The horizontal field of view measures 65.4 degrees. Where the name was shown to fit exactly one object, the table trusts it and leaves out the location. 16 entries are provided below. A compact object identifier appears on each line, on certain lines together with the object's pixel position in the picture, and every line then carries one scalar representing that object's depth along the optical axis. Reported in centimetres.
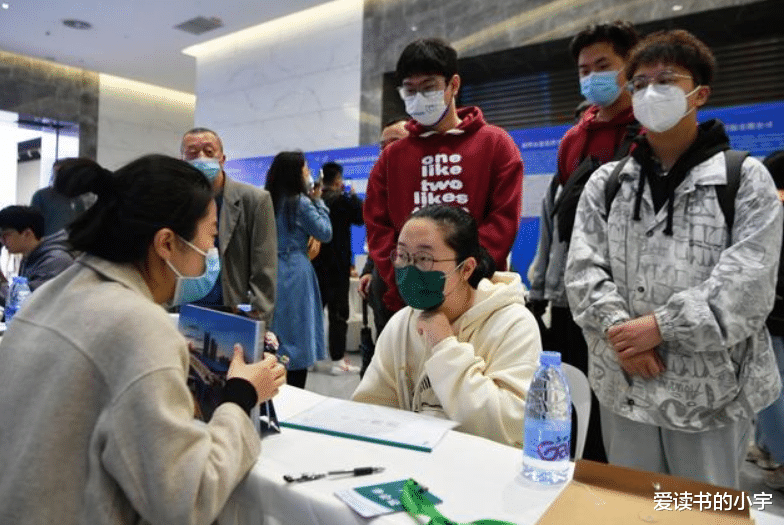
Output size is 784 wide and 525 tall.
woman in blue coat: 322
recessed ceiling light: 721
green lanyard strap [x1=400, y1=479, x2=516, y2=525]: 89
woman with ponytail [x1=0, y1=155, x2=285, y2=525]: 90
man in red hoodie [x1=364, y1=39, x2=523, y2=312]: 224
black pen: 103
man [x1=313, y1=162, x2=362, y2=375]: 466
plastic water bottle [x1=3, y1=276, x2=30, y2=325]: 258
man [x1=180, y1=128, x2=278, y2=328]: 267
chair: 157
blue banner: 359
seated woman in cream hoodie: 142
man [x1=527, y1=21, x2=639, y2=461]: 217
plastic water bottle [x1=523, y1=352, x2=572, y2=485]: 109
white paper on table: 126
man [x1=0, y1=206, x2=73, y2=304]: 290
